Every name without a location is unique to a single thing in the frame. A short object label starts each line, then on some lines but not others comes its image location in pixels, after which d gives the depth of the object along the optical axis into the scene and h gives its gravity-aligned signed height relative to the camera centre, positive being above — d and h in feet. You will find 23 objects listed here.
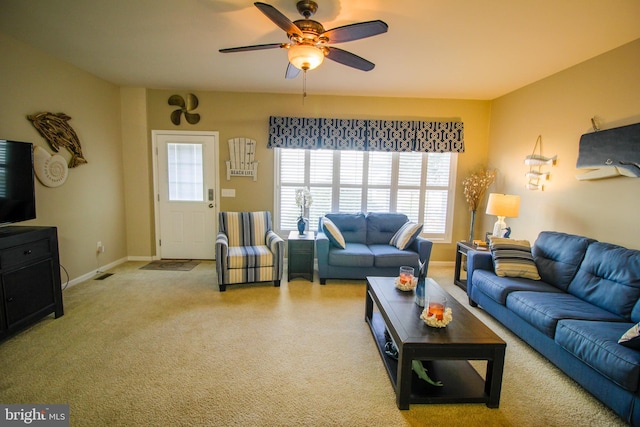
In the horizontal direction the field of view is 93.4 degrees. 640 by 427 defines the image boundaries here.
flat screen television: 8.45 -0.23
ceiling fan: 6.45 +3.35
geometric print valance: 15.39 +2.52
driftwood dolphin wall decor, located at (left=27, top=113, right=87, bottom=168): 10.68 +1.61
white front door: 15.57 -0.75
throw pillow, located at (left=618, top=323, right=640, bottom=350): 5.78 -2.85
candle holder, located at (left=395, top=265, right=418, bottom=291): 8.74 -2.78
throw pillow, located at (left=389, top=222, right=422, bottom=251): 13.50 -2.27
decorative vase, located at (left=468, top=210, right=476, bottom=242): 14.71 -1.92
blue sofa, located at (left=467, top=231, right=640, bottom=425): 5.96 -3.09
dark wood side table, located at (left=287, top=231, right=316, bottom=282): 13.51 -3.32
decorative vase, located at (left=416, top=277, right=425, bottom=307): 7.73 -2.80
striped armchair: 12.09 -2.95
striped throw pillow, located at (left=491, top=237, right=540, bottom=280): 10.03 -2.44
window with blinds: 16.02 +0.07
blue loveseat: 13.02 -3.19
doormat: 14.74 -4.34
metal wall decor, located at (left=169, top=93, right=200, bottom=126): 15.16 +3.58
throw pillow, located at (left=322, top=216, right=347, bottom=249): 13.34 -2.29
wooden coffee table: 6.08 -3.43
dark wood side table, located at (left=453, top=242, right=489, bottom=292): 12.84 -3.15
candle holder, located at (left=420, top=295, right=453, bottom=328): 6.60 -2.88
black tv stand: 7.90 -2.88
